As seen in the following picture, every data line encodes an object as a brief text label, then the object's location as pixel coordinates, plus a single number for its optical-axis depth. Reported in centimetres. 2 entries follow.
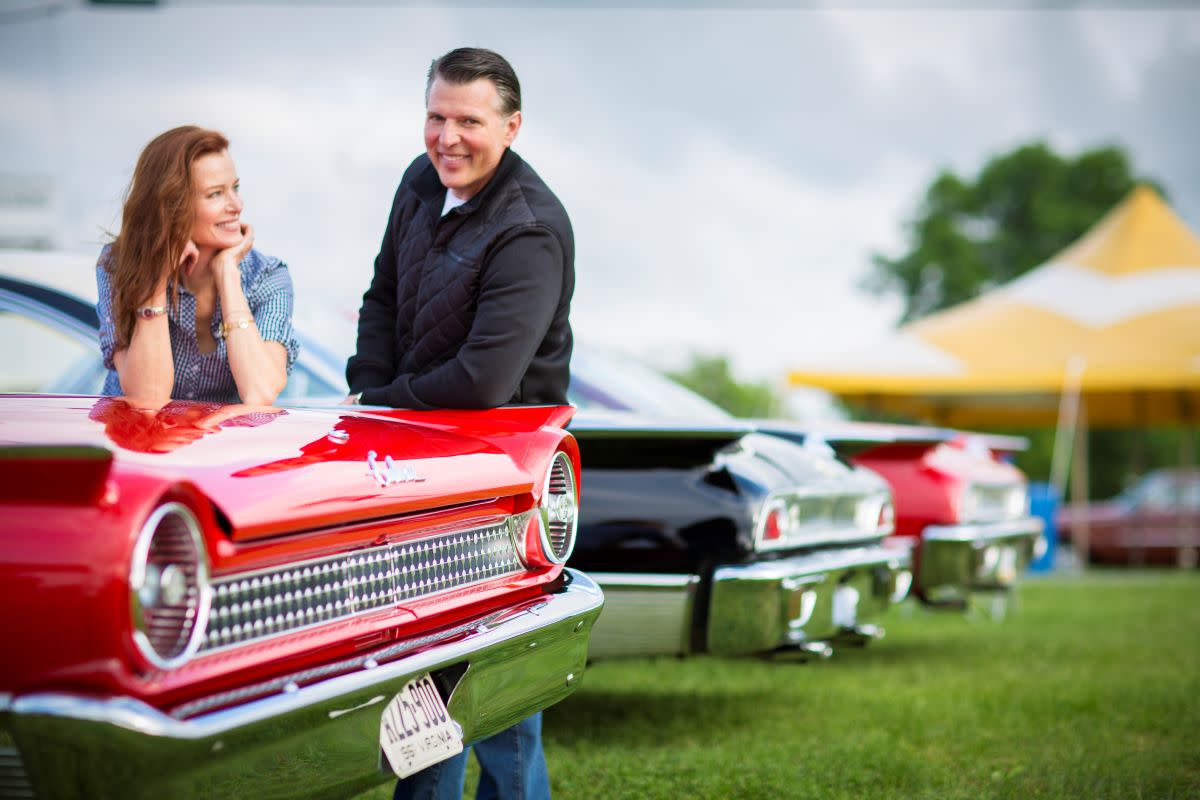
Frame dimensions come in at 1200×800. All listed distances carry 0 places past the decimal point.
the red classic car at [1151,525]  1719
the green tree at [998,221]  3978
